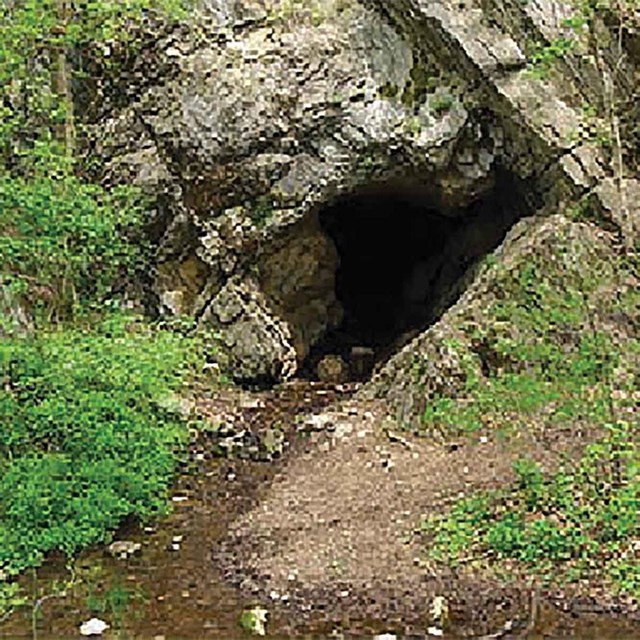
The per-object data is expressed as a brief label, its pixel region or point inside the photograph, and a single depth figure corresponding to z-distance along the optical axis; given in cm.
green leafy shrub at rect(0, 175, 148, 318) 768
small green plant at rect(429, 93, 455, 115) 1152
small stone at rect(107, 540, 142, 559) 762
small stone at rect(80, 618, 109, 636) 641
